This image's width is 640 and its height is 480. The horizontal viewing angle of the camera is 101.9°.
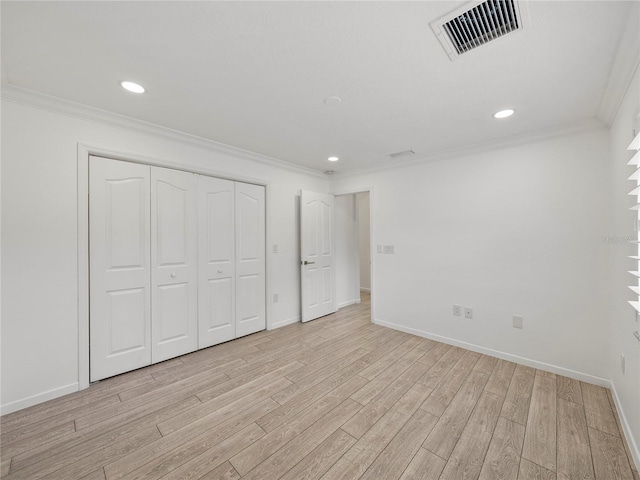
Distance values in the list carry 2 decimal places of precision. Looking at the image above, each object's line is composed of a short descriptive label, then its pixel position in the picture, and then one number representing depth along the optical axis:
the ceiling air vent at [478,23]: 1.23
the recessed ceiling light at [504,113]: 2.23
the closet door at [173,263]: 2.68
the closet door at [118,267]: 2.33
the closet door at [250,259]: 3.36
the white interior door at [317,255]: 4.00
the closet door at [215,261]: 3.02
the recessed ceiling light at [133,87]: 1.87
